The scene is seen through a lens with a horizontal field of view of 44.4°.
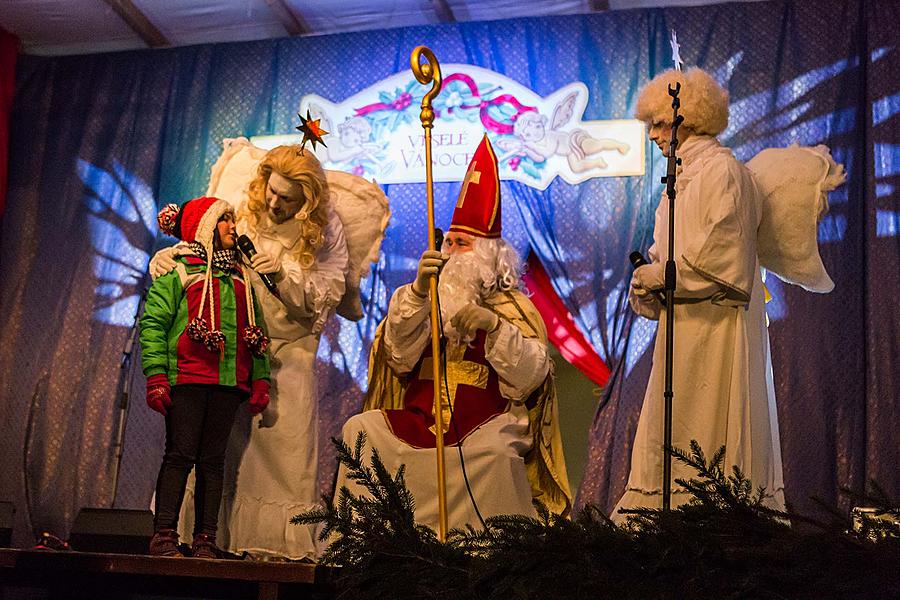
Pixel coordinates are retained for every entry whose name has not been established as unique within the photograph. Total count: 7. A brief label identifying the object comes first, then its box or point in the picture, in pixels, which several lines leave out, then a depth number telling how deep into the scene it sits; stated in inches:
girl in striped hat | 141.9
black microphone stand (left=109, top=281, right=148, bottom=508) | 198.2
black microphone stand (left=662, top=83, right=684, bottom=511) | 130.6
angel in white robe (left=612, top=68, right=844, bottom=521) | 140.3
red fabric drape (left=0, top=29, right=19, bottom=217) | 270.7
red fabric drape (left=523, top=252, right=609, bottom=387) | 232.2
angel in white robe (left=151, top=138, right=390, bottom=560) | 155.6
